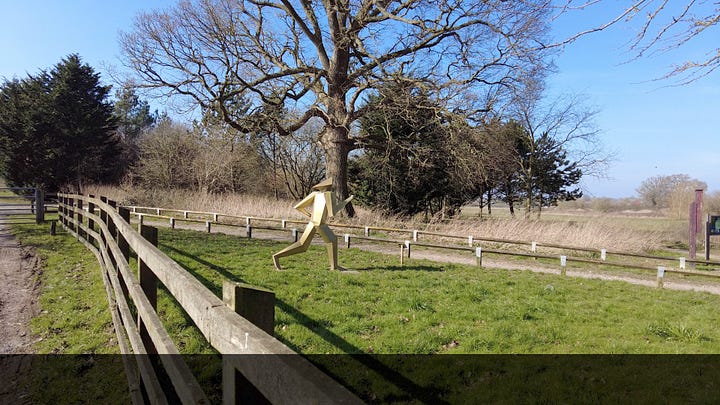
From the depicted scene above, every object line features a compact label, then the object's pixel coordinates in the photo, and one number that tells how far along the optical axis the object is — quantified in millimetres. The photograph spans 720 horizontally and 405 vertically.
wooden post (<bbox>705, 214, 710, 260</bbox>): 16312
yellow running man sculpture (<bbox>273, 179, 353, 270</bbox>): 9383
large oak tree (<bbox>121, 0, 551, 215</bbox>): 17688
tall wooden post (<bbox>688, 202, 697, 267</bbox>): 16031
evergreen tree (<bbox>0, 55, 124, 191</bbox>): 35031
